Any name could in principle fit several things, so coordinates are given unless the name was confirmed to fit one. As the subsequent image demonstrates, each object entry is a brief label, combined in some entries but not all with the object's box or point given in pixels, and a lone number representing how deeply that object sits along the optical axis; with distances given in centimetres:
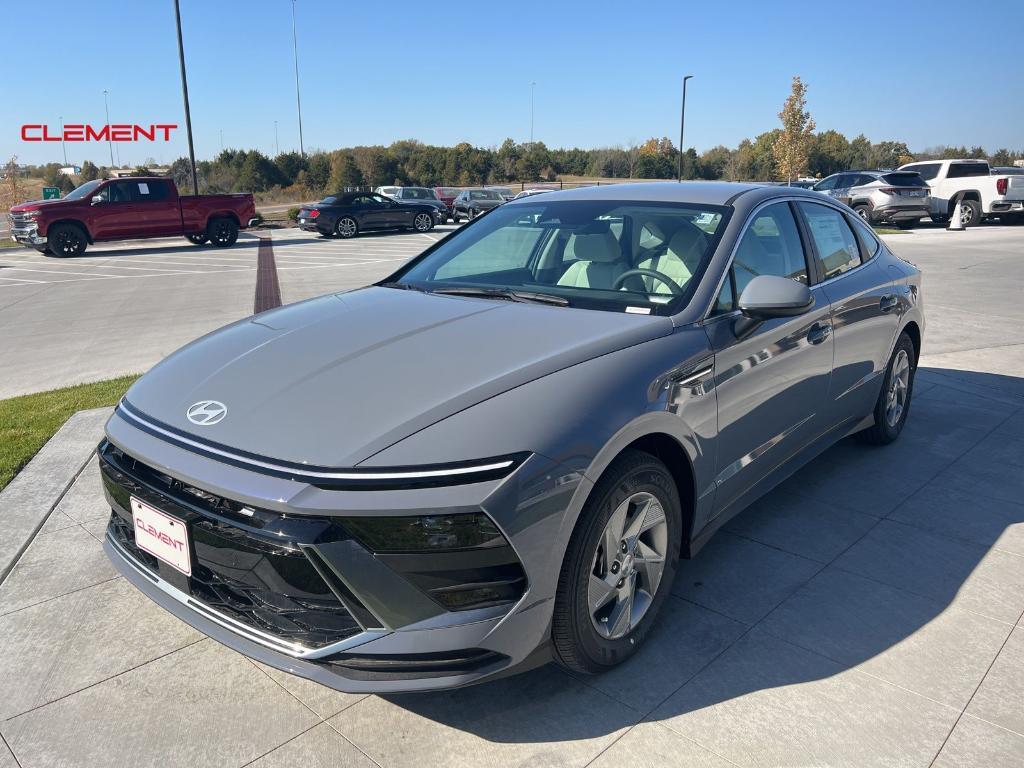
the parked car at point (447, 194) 3416
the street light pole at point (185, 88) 2423
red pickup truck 1819
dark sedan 2362
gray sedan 209
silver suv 2269
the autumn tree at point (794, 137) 4728
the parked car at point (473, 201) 3069
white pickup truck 2298
